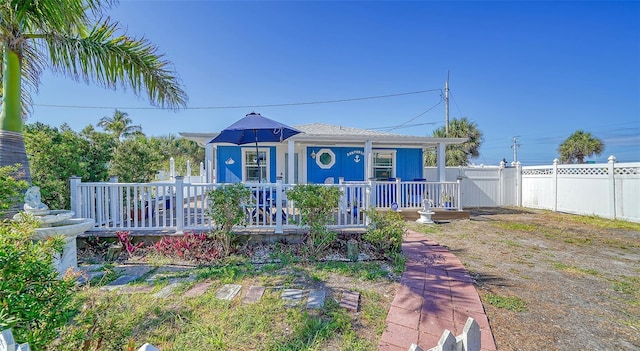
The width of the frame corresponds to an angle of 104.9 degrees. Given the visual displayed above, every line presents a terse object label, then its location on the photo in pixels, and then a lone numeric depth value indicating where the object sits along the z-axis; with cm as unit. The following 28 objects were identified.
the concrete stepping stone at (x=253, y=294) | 282
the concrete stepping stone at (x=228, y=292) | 287
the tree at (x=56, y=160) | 474
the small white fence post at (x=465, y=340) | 113
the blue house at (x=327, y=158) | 880
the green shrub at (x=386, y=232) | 427
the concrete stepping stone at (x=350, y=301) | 267
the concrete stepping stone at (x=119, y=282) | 312
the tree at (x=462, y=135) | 1883
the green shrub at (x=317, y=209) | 416
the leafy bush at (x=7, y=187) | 274
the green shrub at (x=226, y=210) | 415
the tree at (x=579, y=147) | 2225
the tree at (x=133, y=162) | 688
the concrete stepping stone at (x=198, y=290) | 294
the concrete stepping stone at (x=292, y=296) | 278
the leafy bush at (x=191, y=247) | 413
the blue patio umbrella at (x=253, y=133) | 526
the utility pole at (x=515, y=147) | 3641
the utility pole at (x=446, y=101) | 1783
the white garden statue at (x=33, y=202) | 314
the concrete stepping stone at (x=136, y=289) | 300
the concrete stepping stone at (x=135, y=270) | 361
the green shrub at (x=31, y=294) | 120
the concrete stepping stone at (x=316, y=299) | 271
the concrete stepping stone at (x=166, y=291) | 290
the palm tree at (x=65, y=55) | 327
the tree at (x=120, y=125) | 2292
